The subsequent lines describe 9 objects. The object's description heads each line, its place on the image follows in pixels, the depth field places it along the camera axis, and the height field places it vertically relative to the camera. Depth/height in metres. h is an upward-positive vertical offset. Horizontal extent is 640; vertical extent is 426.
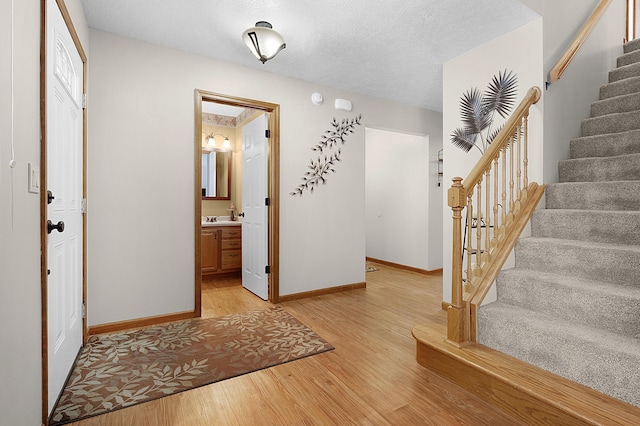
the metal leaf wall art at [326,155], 3.69 +0.66
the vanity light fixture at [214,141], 5.18 +1.12
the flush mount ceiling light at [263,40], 2.42 +1.32
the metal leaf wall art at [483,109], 2.74 +0.93
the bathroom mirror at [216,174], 5.20 +0.58
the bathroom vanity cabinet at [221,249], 4.42 -0.58
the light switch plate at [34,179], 1.29 +0.12
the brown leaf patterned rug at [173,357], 1.79 -1.04
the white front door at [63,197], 1.62 +0.07
